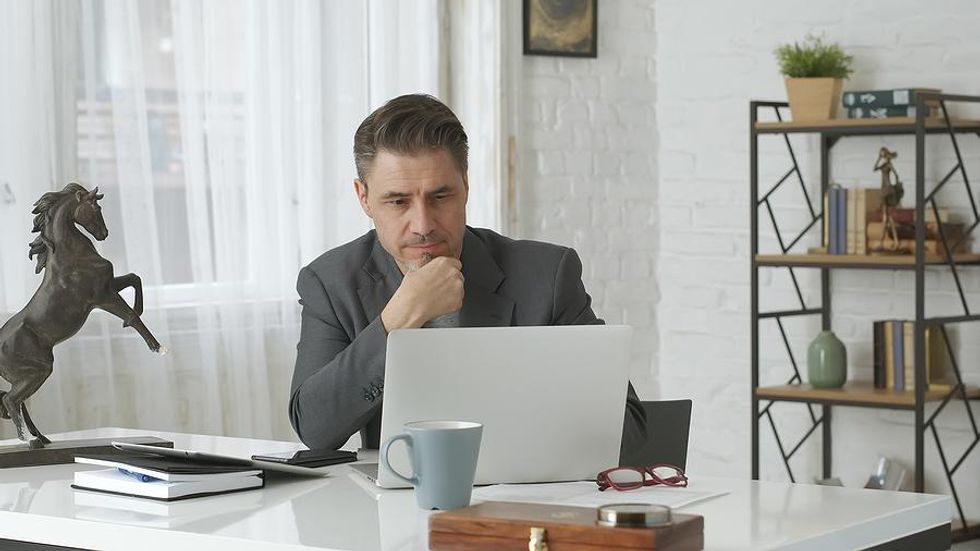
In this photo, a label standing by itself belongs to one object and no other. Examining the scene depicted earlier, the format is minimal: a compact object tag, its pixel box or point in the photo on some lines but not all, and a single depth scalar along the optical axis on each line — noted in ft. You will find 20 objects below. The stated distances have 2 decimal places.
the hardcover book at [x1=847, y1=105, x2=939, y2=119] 13.26
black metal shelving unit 12.79
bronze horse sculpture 7.05
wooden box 4.30
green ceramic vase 13.79
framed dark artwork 14.76
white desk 4.98
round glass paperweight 4.35
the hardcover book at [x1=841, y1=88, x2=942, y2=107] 13.17
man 6.92
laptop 5.73
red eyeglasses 5.85
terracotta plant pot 13.69
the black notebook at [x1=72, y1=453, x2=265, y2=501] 5.86
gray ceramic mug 5.32
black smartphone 6.66
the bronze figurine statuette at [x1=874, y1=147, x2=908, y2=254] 13.33
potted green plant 13.70
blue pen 5.96
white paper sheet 5.61
